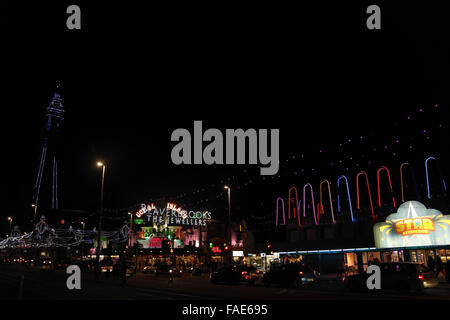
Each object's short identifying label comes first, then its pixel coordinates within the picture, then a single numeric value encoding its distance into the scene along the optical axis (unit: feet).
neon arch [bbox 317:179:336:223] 121.09
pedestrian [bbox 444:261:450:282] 72.37
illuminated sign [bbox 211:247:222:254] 216.35
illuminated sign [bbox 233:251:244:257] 216.86
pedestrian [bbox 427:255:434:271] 77.61
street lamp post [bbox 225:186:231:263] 110.42
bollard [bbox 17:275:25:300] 41.13
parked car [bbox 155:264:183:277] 133.69
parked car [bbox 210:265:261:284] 87.67
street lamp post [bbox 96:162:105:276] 98.73
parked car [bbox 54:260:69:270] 166.50
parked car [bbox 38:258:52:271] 193.41
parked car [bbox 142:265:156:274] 154.37
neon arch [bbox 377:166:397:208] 100.06
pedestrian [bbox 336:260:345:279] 99.20
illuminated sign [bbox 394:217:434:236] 88.99
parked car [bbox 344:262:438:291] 60.08
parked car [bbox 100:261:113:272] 137.80
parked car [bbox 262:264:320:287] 75.36
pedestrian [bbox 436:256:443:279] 78.84
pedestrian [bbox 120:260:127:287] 83.56
